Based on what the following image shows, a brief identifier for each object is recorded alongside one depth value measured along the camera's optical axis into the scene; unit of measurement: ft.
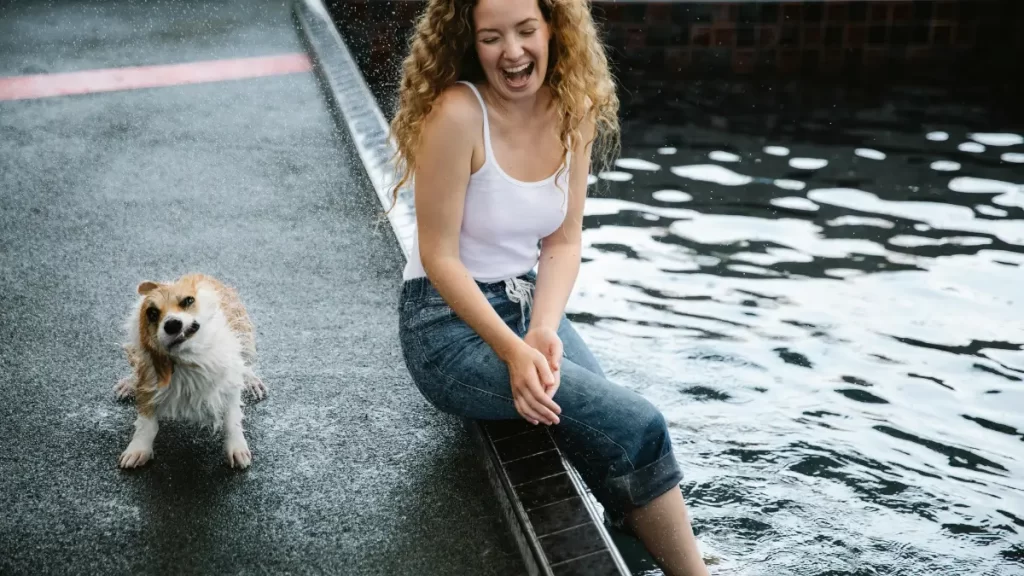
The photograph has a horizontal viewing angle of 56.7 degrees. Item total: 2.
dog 9.49
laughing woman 8.84
